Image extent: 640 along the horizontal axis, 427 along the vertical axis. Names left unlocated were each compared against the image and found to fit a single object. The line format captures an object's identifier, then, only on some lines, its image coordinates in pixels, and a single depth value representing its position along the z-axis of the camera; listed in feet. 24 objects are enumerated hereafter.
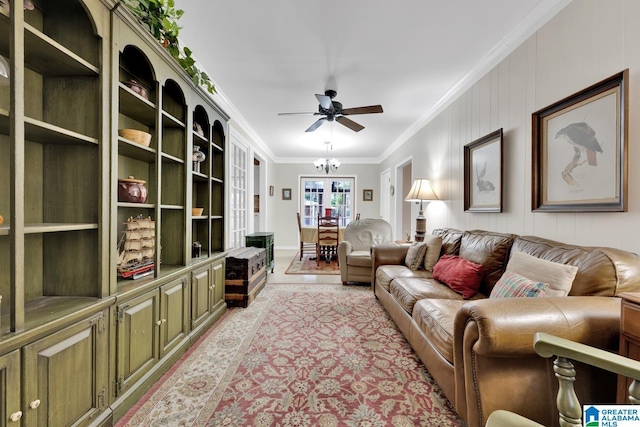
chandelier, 18.71
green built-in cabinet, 3.26
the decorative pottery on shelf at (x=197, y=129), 8.17
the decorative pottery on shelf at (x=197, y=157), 8.04
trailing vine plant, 5.36
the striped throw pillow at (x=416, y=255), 9.87
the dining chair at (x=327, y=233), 18.15
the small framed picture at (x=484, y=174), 8.39
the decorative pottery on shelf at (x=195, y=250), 8.33
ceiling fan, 10.15
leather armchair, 13.02
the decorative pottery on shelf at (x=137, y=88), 5.49
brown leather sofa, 3.76
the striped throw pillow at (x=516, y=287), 4.87
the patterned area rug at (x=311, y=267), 16.19
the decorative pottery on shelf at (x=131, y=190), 5.41
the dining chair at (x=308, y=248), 19.98
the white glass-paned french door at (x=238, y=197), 14.14
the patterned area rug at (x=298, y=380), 4.77
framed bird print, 4.97
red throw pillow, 7.00
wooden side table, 3.40
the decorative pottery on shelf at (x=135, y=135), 5.56
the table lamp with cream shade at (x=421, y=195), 12.19
